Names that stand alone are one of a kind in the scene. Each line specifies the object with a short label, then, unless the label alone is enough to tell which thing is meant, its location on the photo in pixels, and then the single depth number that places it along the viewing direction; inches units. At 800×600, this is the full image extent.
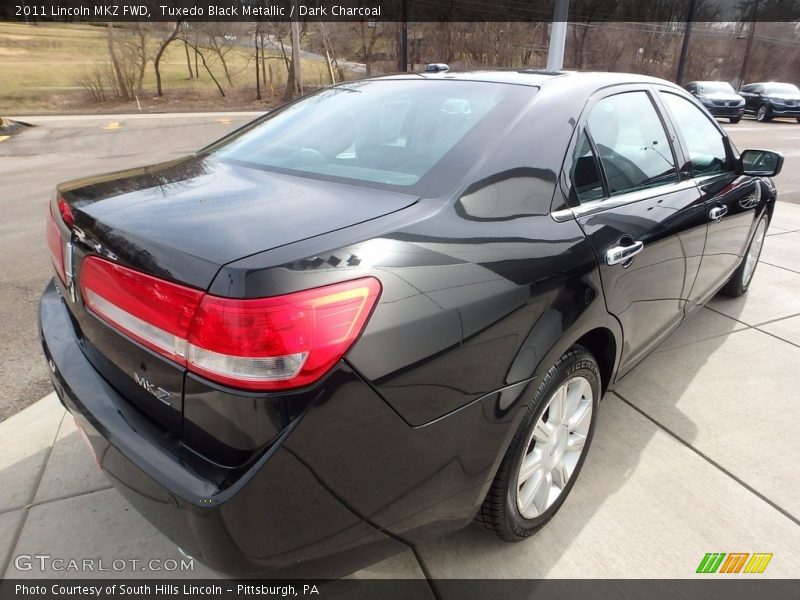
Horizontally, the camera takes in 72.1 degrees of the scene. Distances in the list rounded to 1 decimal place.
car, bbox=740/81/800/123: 910.4
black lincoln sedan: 48.3
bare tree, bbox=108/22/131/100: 1016.2
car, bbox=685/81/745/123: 850.8
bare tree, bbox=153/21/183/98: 1087.0
